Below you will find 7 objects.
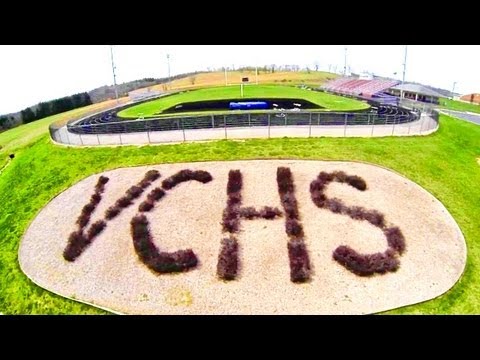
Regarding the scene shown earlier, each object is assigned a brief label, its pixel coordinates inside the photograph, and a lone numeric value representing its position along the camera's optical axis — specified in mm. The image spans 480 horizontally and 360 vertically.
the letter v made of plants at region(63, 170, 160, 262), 20031
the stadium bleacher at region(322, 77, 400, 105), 76500
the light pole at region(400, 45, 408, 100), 63428
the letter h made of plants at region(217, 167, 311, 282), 17922
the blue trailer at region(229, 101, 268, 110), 54375
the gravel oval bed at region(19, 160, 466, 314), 16781
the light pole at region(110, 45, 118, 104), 67938
